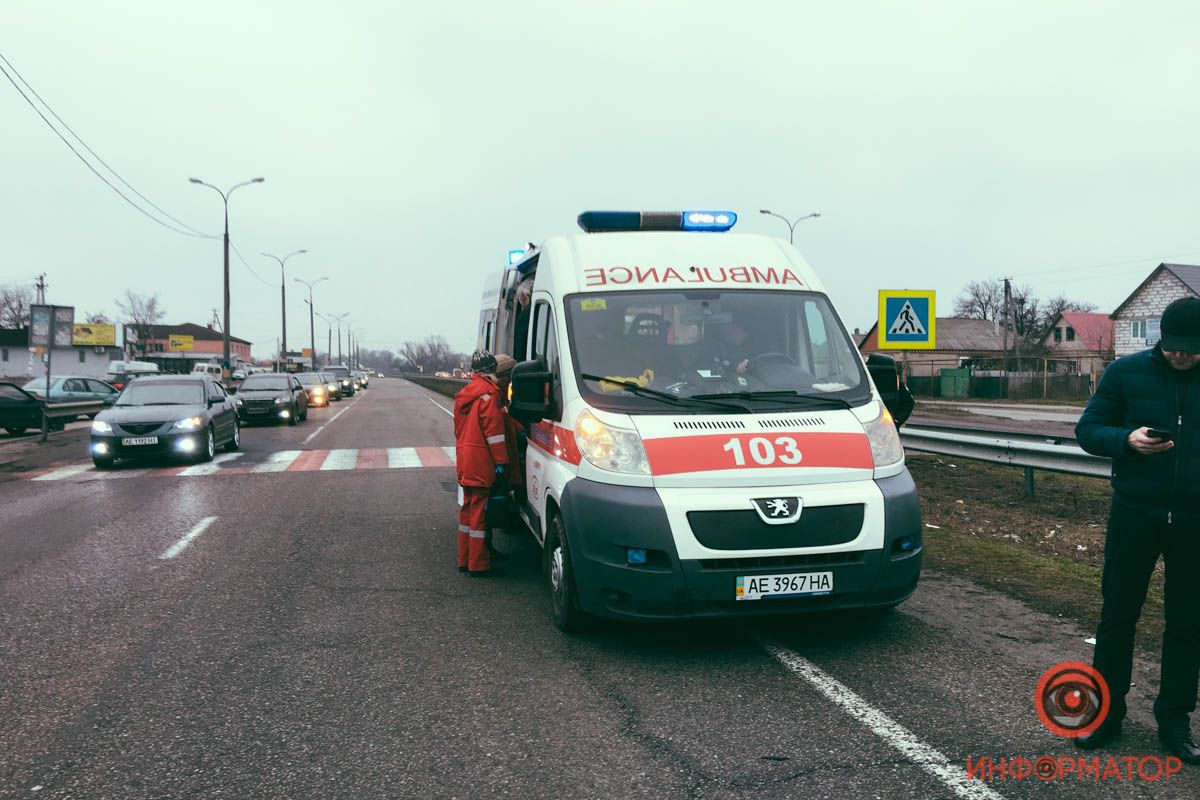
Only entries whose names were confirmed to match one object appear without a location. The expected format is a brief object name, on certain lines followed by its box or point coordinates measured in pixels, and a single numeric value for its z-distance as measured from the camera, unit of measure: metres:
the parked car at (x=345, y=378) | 55.44
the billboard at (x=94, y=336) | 87.31
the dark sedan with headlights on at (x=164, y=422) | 14.36
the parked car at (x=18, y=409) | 22.31
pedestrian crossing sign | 12.64
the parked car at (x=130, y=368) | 55.57
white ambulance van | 4.56
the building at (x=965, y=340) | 85.00
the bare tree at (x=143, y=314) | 119.94
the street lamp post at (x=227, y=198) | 36.81
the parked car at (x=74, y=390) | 24.88
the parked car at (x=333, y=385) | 46.62
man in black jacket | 3.50
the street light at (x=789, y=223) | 40.81
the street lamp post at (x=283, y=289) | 59.37
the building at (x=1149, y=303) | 52.16
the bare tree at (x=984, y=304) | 105.50
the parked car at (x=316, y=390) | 38.50
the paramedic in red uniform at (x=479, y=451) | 6.64
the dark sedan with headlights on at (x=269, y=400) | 25.08
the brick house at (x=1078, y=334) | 78.25
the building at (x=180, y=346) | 118.50
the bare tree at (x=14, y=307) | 107.06
